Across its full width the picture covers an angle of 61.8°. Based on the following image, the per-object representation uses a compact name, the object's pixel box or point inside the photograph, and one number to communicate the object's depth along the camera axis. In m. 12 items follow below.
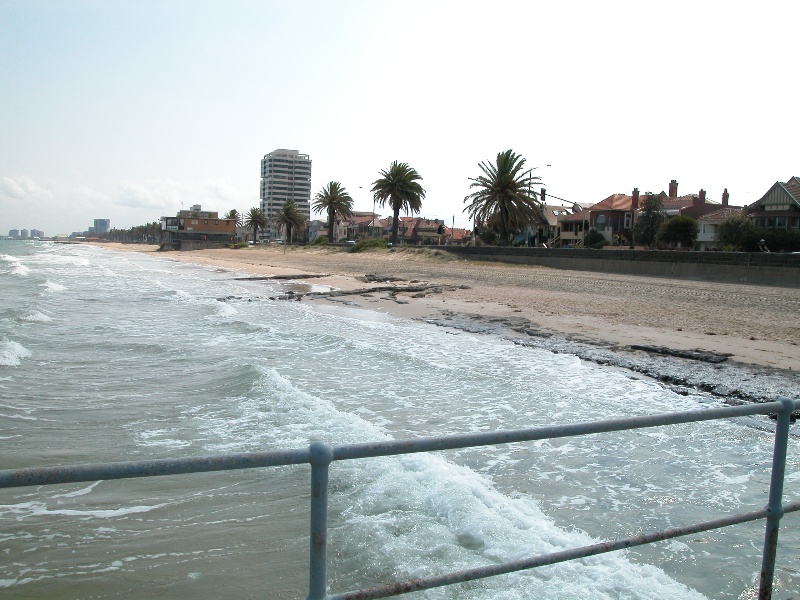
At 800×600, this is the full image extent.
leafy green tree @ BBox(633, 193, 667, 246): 69.81
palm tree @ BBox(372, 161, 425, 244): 65.00
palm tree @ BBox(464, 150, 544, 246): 53.06
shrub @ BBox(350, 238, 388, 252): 65.75
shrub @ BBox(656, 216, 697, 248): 64.88
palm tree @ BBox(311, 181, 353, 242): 86.69
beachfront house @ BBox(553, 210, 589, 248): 87.94
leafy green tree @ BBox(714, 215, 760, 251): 56.03
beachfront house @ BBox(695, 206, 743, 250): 65.69
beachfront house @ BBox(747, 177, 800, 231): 57.38
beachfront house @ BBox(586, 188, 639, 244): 79.56
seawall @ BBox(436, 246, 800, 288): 28.34
